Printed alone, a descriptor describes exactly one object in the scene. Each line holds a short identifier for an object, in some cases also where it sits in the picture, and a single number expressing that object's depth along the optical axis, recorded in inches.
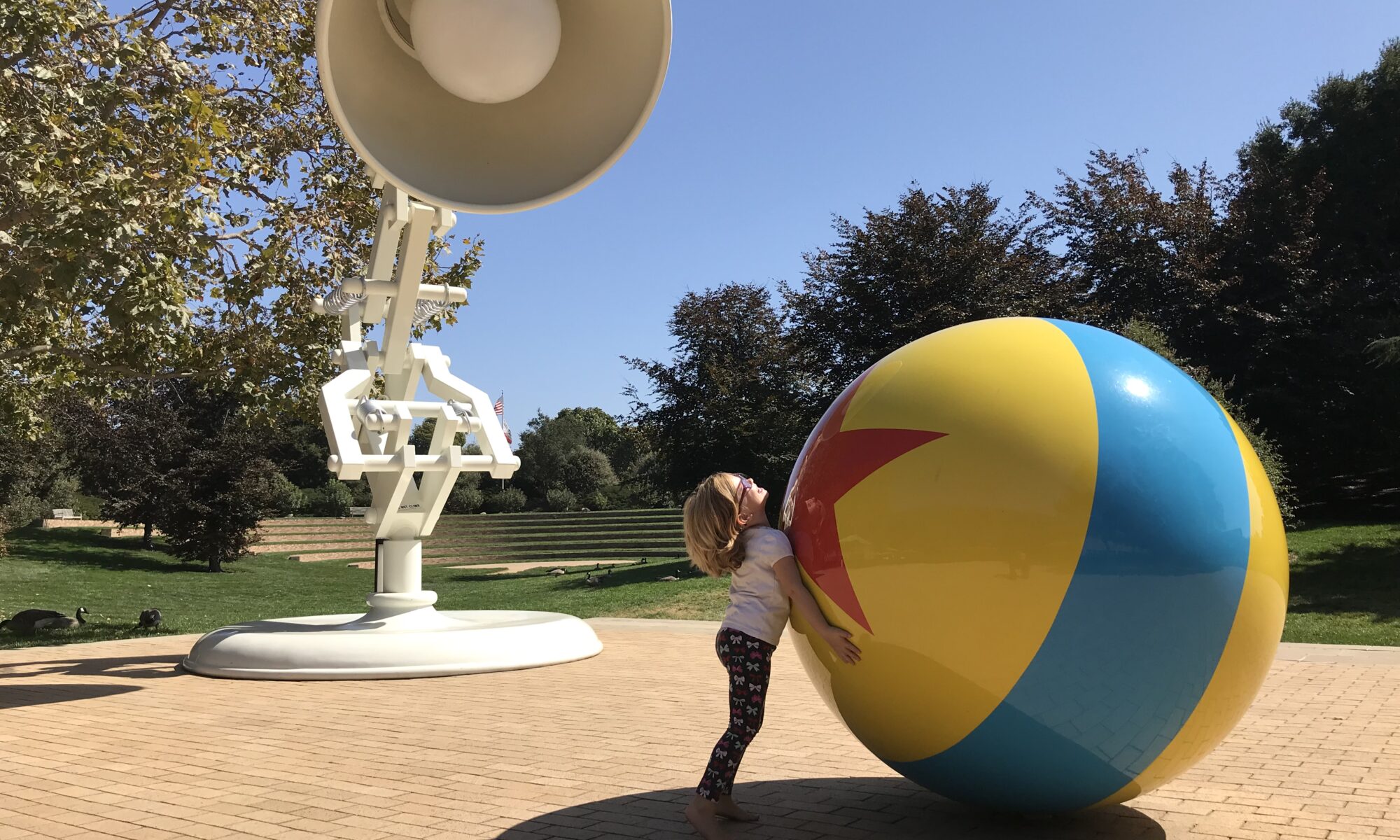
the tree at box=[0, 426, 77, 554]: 1197.1
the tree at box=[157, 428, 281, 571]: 1083.9
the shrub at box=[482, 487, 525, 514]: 1888.5
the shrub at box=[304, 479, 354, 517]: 1781.5
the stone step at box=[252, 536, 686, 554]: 1387.8
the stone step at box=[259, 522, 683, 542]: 1469.0
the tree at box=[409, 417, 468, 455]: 1924.1
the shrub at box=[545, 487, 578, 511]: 1894.7
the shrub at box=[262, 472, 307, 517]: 1577.3
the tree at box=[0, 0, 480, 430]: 366.9
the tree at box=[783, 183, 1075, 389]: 976.3
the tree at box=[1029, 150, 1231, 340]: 1098.7
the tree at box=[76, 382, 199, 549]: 1088.8
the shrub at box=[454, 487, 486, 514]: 1861.5
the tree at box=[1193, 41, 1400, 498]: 984.3
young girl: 177.5
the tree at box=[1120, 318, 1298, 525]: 708.0
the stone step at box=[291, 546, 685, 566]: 1358.3
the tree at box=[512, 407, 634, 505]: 2111.2
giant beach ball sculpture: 149.6
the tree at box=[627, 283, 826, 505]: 1080.2
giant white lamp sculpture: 319.0
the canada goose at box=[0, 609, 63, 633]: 585.9
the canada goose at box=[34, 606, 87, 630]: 597.3
